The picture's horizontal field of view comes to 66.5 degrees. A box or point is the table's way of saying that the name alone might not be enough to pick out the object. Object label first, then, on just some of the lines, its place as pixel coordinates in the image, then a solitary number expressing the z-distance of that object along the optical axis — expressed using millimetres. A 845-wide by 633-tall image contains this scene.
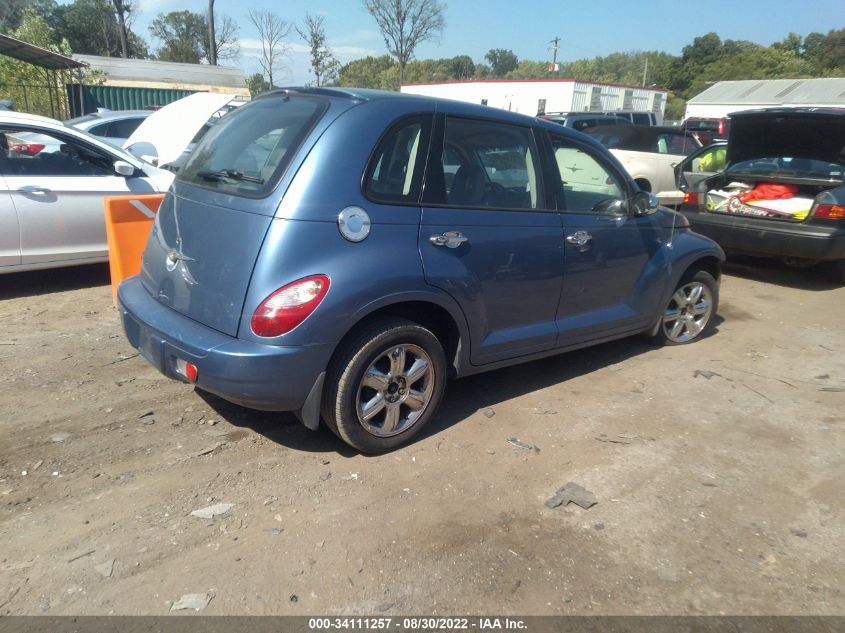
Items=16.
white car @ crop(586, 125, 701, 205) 11086
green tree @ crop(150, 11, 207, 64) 63438
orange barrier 5336
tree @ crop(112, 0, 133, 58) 41103
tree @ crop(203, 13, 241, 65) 54625
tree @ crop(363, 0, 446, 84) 44406
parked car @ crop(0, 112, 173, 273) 5723
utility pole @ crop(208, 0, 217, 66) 31609
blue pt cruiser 3027
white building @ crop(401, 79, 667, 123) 31156
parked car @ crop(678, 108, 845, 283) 7004
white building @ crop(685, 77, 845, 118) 43125
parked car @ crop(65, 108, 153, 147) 10408
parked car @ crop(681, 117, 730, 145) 19534
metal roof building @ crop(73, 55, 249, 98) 28656
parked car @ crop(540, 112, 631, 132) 14117
